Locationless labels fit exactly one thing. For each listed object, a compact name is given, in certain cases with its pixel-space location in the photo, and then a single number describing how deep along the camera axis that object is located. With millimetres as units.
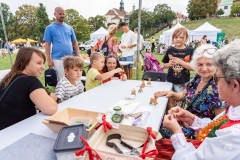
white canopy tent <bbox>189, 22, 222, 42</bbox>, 19125
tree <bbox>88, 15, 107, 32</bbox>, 58500
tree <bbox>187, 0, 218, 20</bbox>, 55438
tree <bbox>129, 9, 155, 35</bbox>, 57156
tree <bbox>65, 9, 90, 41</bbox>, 42969
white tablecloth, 1287
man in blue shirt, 3934
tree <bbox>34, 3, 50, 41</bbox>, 43550
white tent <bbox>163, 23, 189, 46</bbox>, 19047
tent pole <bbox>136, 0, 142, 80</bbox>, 3890
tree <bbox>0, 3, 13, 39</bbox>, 45675
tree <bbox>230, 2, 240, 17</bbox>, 55544
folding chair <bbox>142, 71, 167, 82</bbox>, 3452
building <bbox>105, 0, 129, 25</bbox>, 87131
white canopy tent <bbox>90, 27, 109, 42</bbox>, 19477
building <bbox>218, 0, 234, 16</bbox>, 70331
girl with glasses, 3419
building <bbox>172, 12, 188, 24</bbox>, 79356
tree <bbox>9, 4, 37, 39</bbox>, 46094
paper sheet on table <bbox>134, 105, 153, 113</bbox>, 1660
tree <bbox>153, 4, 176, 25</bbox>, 61600
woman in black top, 1513
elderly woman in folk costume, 840
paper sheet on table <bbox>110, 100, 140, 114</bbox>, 1594
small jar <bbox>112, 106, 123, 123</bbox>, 1280
